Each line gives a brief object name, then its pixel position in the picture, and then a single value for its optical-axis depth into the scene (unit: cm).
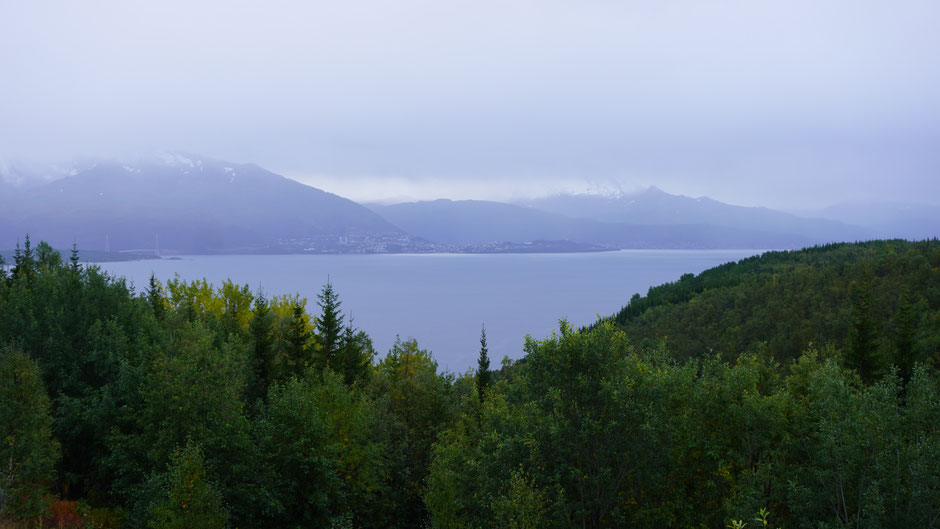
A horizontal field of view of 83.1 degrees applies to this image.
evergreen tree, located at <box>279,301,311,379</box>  3856
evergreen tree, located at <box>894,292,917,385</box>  4520
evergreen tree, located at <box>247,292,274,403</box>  3775
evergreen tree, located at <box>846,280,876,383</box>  4762
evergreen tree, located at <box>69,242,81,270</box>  4079
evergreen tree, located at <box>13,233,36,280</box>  4538
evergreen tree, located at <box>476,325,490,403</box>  4566
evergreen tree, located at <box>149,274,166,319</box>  4563
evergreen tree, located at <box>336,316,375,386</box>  4169
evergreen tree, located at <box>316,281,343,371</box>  4144
